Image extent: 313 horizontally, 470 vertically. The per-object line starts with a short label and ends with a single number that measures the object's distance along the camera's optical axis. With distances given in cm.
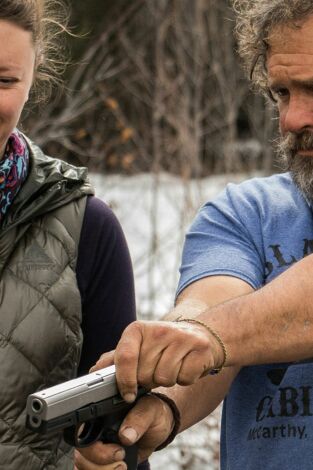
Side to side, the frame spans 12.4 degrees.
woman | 367
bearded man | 307
